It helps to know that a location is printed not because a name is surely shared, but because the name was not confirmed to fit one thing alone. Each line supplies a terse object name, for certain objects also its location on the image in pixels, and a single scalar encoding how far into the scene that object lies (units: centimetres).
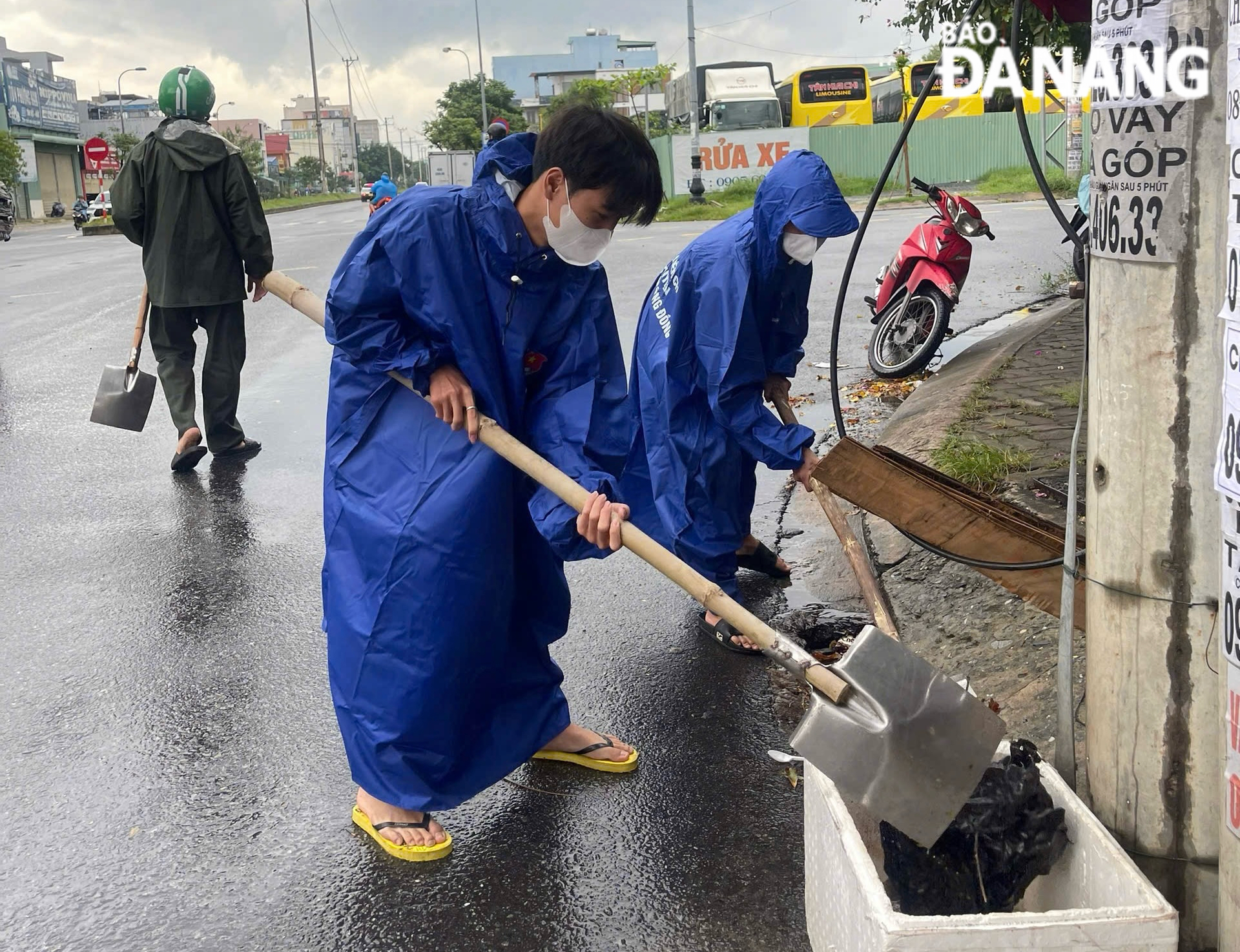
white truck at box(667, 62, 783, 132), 3142
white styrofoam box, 191
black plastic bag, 231
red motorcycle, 790
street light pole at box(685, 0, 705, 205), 2816
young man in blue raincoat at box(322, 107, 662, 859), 279
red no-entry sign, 4616
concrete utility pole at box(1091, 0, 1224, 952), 204
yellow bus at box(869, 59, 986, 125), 2906
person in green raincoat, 639
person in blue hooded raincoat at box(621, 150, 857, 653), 391
